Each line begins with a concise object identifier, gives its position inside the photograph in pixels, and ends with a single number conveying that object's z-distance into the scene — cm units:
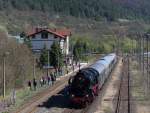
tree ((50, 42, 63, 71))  8487
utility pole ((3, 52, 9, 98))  4828
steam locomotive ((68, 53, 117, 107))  4112
